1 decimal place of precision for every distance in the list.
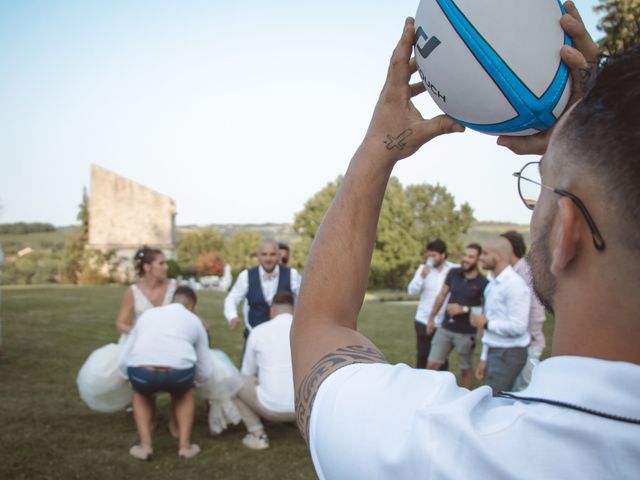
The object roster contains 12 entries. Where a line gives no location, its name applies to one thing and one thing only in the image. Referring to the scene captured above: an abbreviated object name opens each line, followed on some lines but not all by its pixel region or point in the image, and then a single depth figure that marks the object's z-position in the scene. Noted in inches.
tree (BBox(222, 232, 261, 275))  2305.6
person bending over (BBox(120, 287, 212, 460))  203.9
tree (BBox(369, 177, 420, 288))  1879.9
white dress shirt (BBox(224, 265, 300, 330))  276.8
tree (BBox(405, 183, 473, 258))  2181.3
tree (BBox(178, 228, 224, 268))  2385.6
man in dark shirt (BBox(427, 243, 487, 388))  277.6
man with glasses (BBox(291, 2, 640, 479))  25.4
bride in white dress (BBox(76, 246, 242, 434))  232.1
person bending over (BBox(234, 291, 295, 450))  220.2
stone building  1558.8
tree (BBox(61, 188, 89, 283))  1363.2
